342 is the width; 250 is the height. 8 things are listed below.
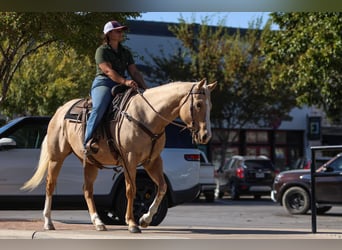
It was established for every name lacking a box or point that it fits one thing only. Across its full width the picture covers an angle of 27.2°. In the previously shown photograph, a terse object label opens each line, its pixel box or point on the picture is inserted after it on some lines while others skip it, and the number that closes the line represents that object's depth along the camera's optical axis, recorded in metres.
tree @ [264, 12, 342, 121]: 19.84
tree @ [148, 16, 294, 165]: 32.28
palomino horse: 8.77
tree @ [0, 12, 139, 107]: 12.53
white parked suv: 11.76
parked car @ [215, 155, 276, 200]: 26.38
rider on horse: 9.23
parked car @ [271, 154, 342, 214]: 17.17
